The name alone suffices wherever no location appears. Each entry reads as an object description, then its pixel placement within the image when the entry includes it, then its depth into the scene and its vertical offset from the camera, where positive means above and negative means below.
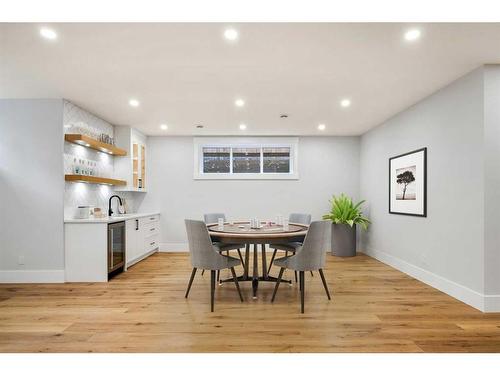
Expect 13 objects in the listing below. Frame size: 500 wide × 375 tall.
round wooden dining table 3.45 -0.51
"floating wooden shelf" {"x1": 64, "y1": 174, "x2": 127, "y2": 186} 4.49 +0.10
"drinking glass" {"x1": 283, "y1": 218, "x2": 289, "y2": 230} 4.04 -0.45
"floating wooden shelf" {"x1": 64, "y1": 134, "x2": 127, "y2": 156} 4.46 +0.62
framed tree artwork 4.46 +0.06
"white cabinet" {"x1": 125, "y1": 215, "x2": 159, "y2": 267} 5.28 -0.90
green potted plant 6.32 -0.74
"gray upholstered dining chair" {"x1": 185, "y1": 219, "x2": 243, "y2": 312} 3.42 -0.67
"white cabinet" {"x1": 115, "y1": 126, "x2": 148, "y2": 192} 6.07 +0.52
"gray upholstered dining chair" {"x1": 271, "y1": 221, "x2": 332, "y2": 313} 3.38 -0.66
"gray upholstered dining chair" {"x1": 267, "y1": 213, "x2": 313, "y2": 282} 4.33 -0.57
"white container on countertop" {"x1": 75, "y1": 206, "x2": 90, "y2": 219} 4.64 -0.37
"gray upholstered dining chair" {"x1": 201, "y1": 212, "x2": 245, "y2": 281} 4.30 -0.75
